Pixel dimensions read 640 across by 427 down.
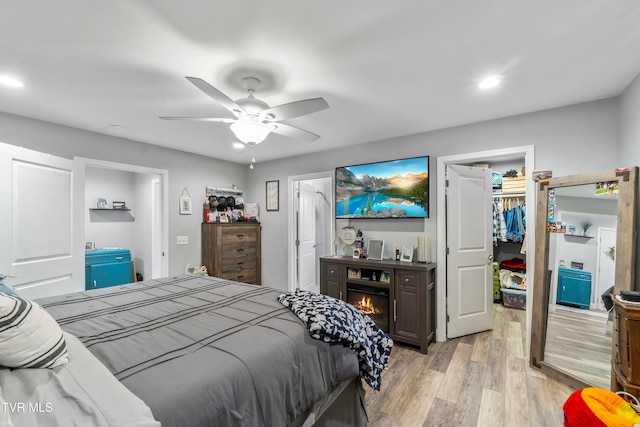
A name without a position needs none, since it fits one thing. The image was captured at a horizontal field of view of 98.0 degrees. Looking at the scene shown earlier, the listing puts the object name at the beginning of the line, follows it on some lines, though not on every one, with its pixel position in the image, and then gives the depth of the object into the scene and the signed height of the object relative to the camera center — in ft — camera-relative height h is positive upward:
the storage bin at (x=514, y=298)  13.99 -4.51
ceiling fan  5.92 +2.19
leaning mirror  6.71 -1.56
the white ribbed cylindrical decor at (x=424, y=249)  10.60 -1.51
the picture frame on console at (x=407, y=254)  10.87 -1.76
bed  2.63 -2.07
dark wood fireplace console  9.68 -3.01
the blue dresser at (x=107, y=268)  12.87 -2.89
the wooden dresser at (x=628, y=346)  5.33 -2.69
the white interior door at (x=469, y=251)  10.59 -1.59
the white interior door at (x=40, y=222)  7.65 -0.45
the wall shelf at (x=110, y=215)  15.44 -0.40
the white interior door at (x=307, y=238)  15.51 -1.70
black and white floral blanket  5.02 -2.26
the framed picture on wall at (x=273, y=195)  15.60 +0.77
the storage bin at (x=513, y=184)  14.08 +1.32
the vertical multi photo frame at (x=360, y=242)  12.08 -1.45
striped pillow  2.83 -1.42
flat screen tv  10.95 +0.85
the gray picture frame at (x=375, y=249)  11.64 -1.69
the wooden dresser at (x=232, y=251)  13.84 -2.20
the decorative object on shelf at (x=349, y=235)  12.46 -1.19
